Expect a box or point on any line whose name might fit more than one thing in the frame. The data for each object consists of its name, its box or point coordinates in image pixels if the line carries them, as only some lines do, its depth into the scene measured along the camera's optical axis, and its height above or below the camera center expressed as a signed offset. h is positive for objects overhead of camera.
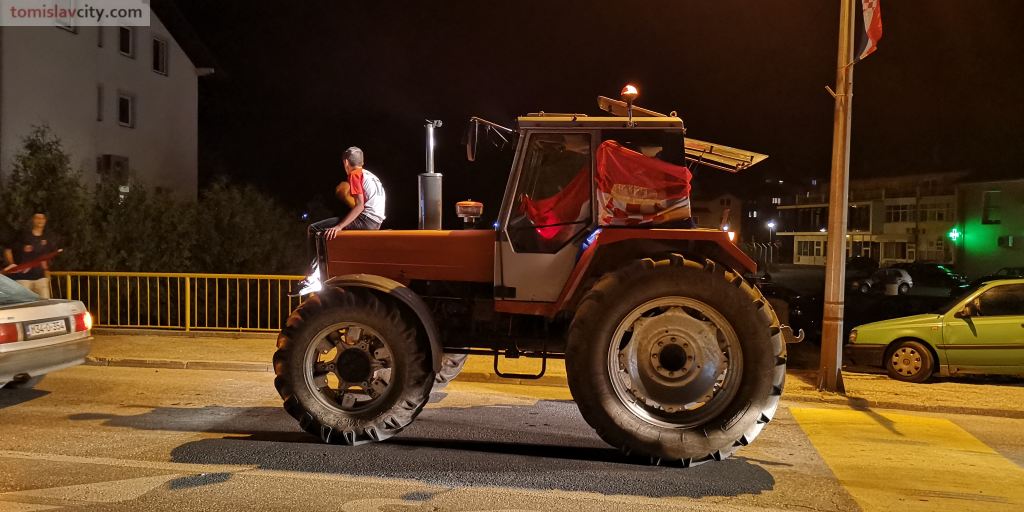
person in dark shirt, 11.58 -0.40
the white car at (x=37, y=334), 7.61 -1.07
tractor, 6.14 -0.62
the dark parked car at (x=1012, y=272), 32.31 -1.31
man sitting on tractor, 7.25 +0.20
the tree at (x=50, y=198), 17.27 +0.61
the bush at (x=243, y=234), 19.64 -0.14
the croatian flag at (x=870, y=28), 9.38 +2.42
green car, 10.60 -1.33
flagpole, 9.62 +0.25
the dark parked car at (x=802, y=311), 17.17 -1.76
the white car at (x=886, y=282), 36.25 -1.99
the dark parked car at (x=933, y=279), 36.30 -1.81
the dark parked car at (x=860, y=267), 44.28 -1.69
